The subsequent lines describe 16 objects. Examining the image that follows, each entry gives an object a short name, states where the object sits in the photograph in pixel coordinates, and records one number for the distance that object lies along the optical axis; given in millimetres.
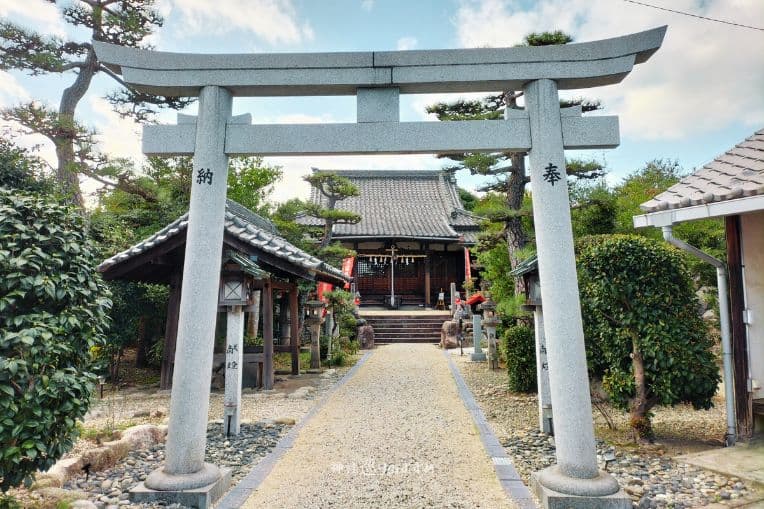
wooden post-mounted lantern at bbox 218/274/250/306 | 6414
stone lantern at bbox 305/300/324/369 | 11805
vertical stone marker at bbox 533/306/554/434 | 5809
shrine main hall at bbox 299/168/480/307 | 22094
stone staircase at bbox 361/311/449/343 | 17453
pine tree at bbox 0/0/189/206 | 9227
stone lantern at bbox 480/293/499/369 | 11258
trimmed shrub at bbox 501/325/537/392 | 8164
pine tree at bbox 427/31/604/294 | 9125
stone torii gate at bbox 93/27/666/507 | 3875
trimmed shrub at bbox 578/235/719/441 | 4809
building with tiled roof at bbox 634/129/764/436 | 4922
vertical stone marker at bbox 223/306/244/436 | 5902
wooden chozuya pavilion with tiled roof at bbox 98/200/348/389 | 8203
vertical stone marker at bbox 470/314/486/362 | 12742
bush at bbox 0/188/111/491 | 2793
